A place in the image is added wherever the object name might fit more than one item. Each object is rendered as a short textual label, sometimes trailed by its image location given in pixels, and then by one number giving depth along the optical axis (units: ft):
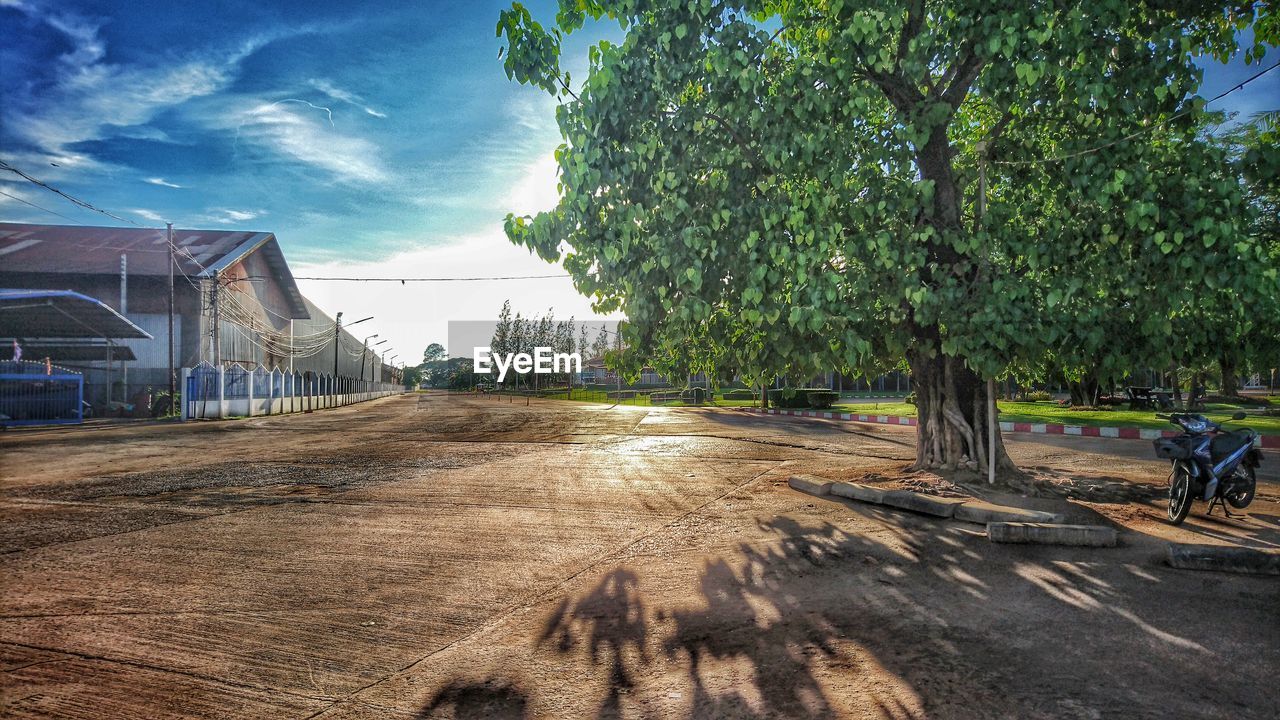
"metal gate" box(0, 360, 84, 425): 77.77
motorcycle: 22.54
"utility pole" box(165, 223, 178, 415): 95.40
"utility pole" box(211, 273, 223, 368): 100.63
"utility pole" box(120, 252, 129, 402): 106.63
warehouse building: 109.40
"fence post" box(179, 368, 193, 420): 90.94
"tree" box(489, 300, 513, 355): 305.94
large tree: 22.47
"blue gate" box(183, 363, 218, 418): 92.48
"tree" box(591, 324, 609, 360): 368.48
